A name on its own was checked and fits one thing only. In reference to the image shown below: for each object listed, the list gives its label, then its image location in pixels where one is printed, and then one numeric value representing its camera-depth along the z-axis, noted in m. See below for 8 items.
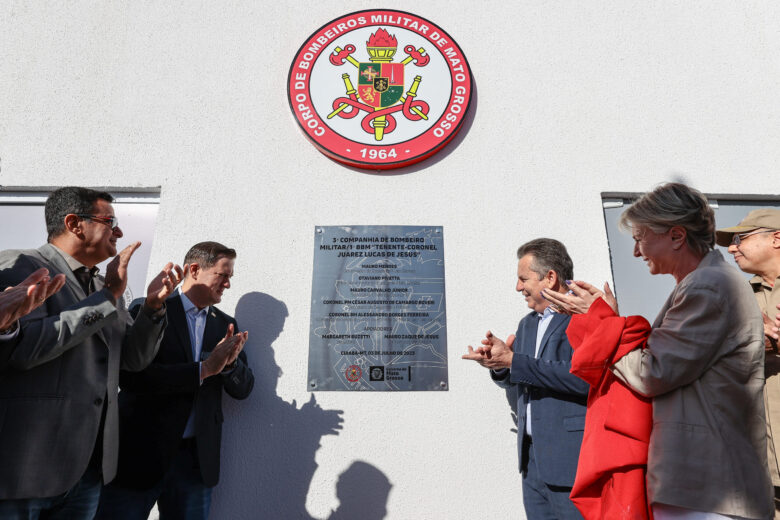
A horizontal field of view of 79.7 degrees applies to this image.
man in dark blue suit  2.18
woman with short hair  1.39
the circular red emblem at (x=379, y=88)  3.19
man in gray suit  1.71
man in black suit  2.22
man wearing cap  2.13
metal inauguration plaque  2.86
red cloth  1.54
